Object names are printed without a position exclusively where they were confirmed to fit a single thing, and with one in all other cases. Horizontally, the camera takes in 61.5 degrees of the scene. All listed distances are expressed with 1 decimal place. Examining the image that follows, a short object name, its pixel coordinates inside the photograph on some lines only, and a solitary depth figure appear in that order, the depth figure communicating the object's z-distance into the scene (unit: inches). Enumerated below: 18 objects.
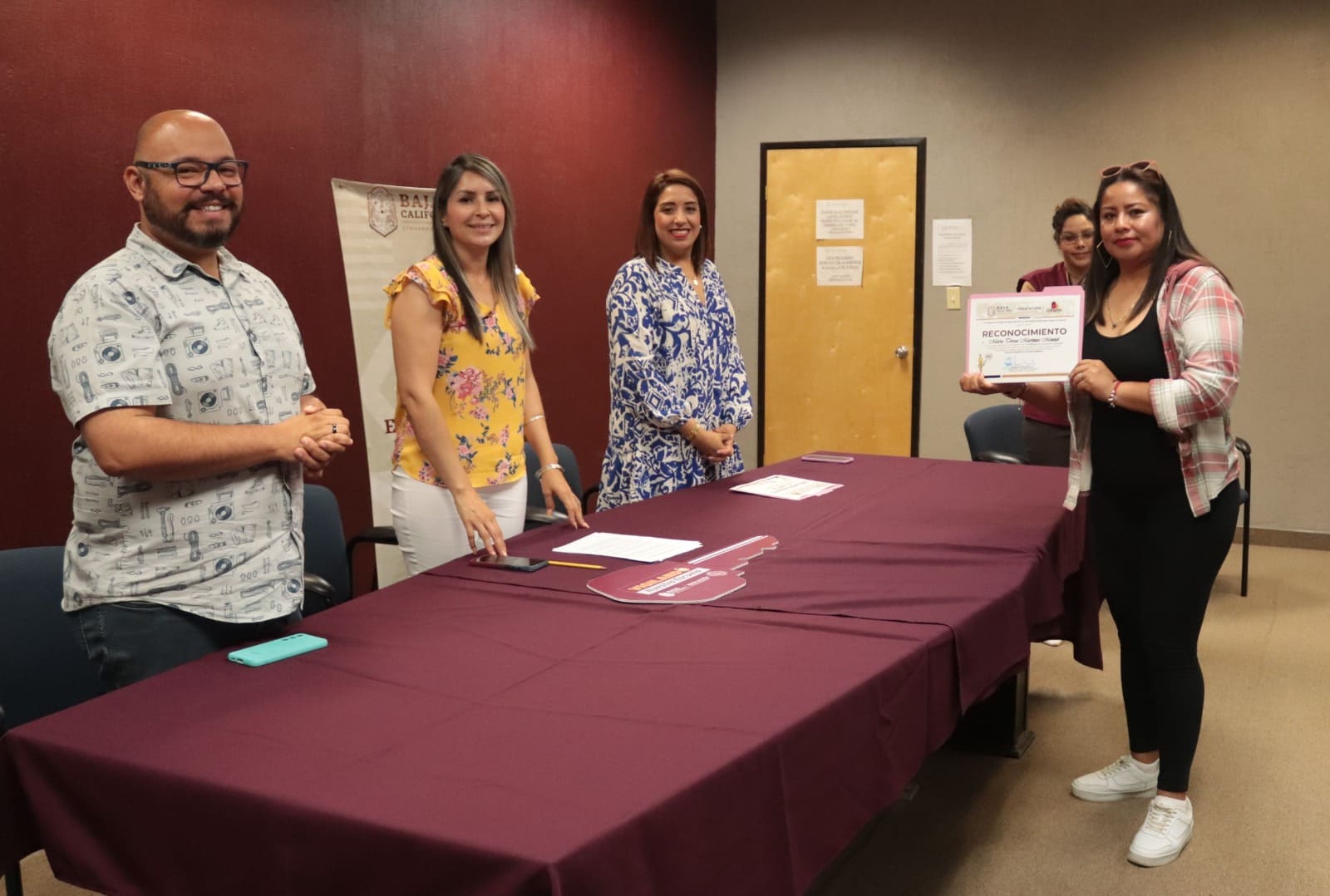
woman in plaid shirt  91.7
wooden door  247.6
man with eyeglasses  65.9
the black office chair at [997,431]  173.8
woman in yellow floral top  96.1
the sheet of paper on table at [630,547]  91.3
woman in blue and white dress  123.4
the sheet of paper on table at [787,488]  119.6
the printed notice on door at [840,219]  250.4
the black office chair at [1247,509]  181.8
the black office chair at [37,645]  83.7
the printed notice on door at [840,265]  251.6
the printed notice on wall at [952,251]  242.7
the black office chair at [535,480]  133.5
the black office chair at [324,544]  112.3
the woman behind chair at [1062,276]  156.5
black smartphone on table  86.0
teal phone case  65.1
